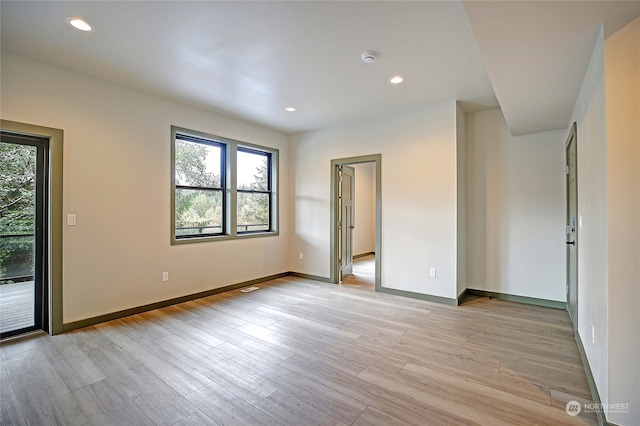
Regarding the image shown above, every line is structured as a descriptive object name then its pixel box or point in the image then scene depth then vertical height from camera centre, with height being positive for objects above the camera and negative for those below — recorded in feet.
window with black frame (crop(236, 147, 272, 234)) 16.75 +1.21
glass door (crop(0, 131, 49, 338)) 9.50 -0.72
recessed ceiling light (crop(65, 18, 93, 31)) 7.66 +4.93
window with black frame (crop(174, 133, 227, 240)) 14.03 +1.18
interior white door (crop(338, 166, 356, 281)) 17.84 -0.50
